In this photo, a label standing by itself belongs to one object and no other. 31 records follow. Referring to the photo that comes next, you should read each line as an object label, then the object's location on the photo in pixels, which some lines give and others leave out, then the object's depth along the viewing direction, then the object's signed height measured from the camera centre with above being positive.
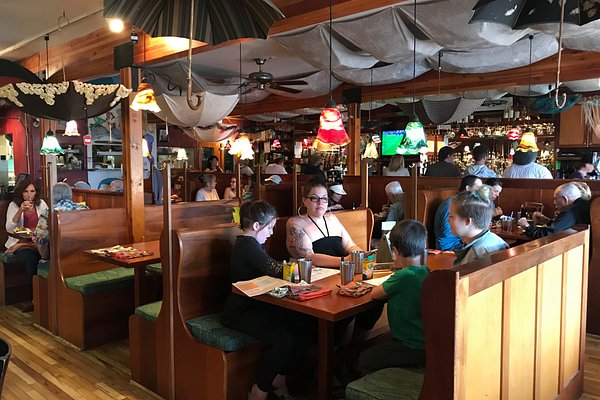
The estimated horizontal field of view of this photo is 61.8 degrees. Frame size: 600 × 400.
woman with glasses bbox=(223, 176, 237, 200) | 8.41 -0.38
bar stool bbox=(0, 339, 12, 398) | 1.41 -0.53
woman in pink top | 5.24 -0.51
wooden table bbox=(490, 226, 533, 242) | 5.05 -0.69
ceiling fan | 6.41 +1.30
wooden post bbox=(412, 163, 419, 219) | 3.81 -0.12
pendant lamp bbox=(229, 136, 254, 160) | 7.80 +0.34
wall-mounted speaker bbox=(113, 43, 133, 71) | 5.46 +1.26
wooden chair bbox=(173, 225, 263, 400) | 2.94 -0.94
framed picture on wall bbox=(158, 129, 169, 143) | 14.20 +0.97
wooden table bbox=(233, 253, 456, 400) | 2.43 -0.69
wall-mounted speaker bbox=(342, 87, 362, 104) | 8.96 +1.30
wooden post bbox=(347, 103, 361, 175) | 9.05 +0.53
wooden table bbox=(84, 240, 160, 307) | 3.73 -0.70
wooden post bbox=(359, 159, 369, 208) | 4.38 -0.13
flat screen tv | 12.40 +0.66
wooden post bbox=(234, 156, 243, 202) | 6.14 -0.08
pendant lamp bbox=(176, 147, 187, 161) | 14.80 +0.45
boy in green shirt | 2.45 -0.67
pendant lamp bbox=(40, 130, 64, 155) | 6.78 +0.36
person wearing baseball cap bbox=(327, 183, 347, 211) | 6.70 -0.35
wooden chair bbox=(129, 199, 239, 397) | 3.23 -1.18
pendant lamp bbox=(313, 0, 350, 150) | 4.33 +0.35
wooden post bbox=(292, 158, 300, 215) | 6.18 -0.29
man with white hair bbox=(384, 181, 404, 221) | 5.73 -0.40
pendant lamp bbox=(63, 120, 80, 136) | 8.38 +0.70
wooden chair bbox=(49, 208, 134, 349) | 4.19 -1.08
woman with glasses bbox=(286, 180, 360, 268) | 3.65 -0.49
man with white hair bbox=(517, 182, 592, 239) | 4.41 -0.39
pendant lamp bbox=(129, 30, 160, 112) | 4.73 +0.67
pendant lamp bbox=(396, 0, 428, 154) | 4.95 +0.30
